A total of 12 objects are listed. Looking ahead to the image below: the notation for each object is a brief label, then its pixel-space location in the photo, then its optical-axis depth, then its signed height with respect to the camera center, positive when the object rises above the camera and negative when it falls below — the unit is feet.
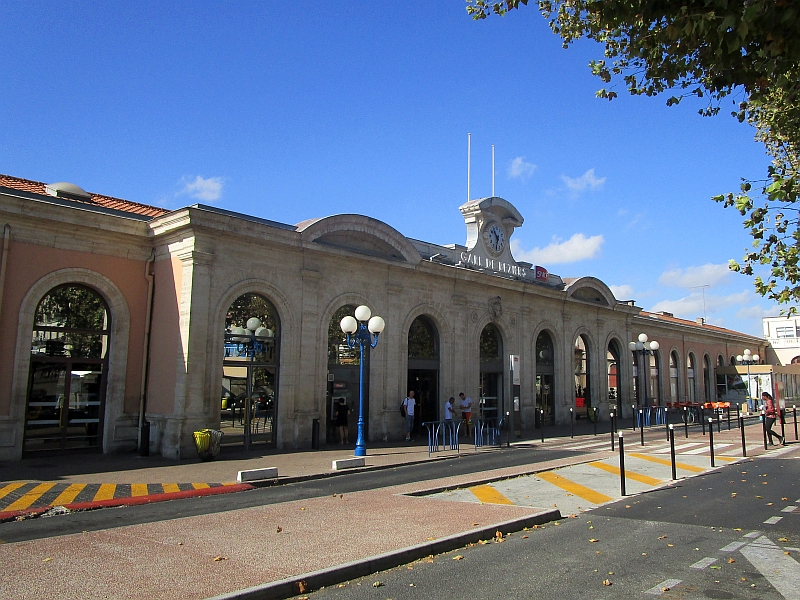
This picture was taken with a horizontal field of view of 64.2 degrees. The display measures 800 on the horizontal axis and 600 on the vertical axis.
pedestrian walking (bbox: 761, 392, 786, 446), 66.59 -1.23
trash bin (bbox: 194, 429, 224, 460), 53.98 -4.14
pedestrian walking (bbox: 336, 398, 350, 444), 69.23 -2.58
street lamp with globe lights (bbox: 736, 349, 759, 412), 117.97 +7.32
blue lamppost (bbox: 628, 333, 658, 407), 92.24 +7.66
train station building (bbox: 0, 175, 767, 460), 54.90 +7.09
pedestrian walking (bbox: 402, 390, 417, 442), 74.74 -1.55
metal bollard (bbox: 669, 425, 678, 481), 42.98 -3.25
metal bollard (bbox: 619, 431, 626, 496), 37.48 -4.13
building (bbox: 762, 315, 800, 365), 204.95 +15.55
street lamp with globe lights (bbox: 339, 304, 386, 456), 56.54 +5.97
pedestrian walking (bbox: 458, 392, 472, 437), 80.89 -1.70
